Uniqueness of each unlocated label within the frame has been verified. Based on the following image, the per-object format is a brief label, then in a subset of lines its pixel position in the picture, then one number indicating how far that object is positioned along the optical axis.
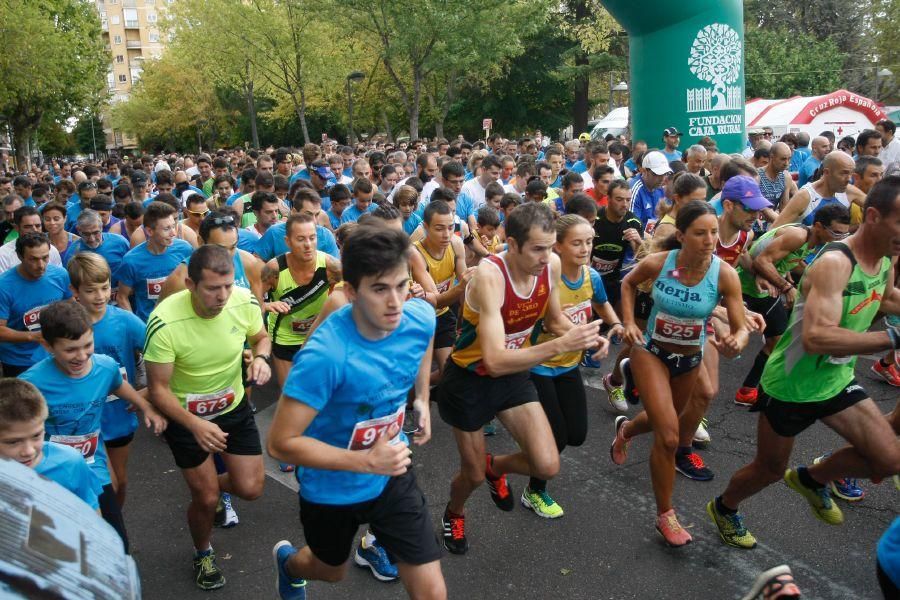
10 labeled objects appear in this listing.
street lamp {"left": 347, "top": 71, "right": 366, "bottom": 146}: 26.36
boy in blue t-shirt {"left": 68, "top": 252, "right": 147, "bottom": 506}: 4.20
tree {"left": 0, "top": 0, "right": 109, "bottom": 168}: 25.83
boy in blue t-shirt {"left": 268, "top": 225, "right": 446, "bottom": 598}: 2.75
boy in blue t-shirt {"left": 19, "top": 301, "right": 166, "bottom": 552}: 3.63
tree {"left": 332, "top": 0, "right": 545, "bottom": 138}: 24.30
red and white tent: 24.73
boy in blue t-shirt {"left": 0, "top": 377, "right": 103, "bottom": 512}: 3.03
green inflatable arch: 13.38
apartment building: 99.12
